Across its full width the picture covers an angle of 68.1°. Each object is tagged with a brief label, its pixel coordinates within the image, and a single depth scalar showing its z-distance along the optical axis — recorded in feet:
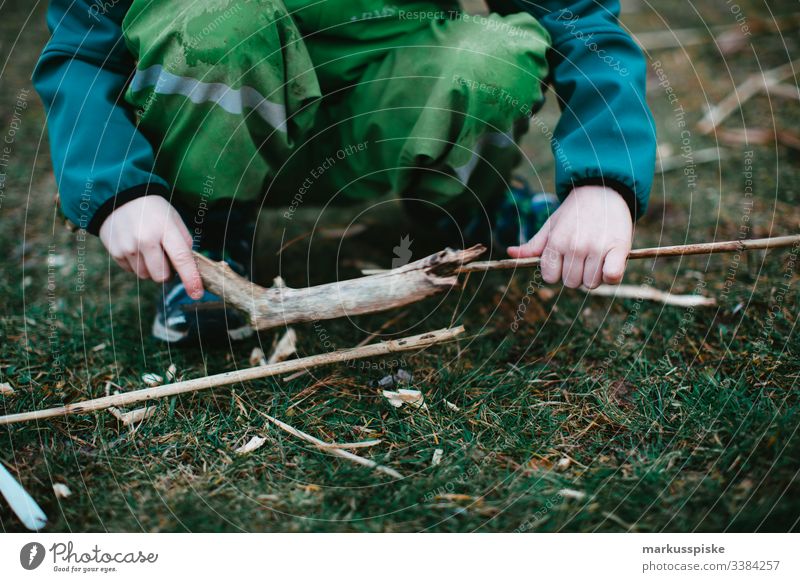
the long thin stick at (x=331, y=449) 2.65
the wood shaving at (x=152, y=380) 3.17
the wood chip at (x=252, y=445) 2.79
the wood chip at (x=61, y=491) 2.60
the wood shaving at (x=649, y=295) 3.59
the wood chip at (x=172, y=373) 3.19
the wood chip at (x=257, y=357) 3.32
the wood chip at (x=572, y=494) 2.54
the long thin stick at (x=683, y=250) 2.77
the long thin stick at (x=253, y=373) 2.93
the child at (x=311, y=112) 2.93
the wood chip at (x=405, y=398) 3.00
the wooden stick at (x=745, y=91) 5.84
